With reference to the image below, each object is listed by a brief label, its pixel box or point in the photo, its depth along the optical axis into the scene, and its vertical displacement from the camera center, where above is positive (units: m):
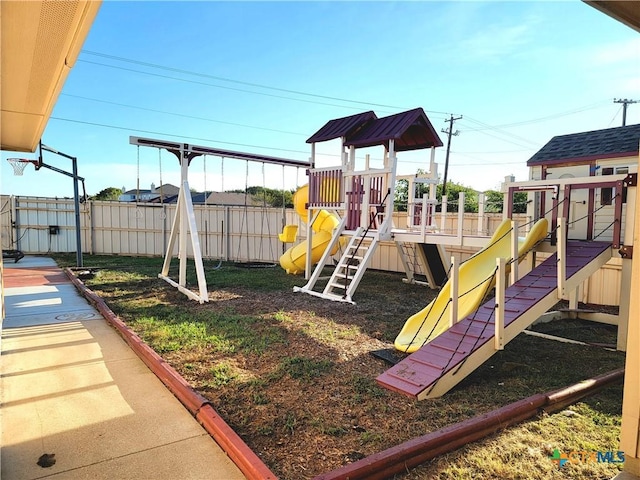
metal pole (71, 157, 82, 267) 10.09 +0.26
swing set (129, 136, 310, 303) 7.13 +0.17
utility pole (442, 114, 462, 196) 31.15 +7.01
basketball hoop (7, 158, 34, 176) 9.16 +1.13
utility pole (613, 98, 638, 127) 32.02 +9.51
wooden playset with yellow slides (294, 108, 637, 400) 3.69 -0.45
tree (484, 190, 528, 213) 16.84 +1.02
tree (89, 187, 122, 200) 48.76 +2.44
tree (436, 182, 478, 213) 26.72 +2.07
